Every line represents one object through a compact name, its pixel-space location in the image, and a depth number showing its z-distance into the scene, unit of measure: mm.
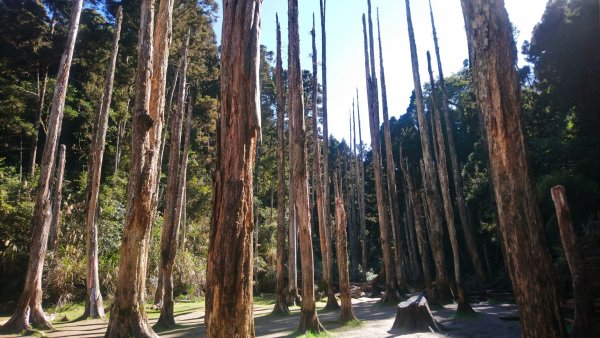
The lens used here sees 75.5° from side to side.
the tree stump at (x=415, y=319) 8711
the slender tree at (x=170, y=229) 9641
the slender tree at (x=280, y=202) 12352
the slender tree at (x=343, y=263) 9984
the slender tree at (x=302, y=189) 8359
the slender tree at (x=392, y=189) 16656
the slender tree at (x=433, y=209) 13461
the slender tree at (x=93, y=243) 11680
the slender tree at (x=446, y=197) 11148
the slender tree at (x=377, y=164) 14648
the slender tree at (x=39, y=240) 9000
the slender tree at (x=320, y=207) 10773
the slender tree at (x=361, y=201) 26594
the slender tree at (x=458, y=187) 17738
